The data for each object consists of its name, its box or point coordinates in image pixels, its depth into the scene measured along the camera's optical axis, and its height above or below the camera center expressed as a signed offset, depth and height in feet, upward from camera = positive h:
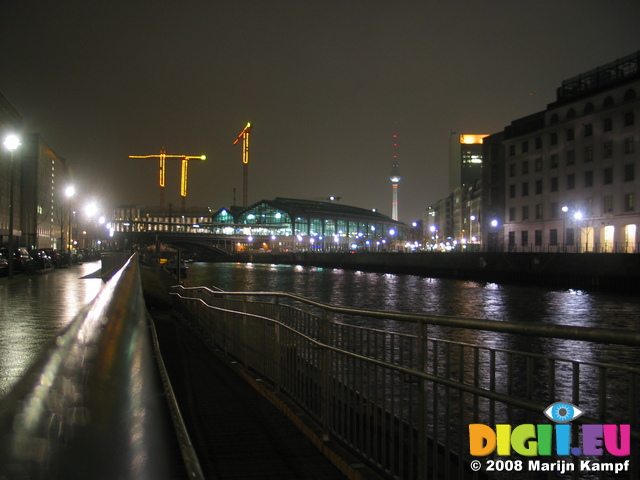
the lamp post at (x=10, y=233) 102.99 +3.12
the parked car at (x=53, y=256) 165.27 -1.25
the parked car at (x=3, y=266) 114.34 -2.75
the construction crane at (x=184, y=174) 590.59 +75.78
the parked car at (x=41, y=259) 142.10 -1.76
